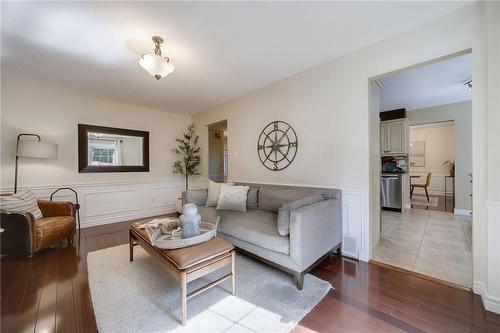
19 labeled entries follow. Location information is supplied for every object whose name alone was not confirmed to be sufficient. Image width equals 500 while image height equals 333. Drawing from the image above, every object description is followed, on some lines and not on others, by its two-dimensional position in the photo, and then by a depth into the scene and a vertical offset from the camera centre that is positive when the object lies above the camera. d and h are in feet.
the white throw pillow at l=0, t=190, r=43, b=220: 7.93 -1.47
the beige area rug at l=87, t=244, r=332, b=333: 4.65 -3.69
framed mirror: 12.57 +1.20
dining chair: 19.40 -2.00
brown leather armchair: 7.76 -2.64
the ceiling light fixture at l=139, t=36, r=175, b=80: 6.86 +3.64
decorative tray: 5.34 -2.07
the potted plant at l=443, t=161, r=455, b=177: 21.58 +0.02
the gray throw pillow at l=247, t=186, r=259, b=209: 10.03 -1.72
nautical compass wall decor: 10.32 +1.11
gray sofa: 5.95 -2.21
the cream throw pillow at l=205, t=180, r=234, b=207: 10.33 -1.51
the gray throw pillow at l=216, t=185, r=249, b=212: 9.44 -1.55
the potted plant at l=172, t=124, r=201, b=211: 16.69 +0.98
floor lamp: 9.66 +0.92
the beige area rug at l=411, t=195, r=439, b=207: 18.05 -3.58
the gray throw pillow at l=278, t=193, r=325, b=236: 6.16 -1.62
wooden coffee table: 4.74 -2.45
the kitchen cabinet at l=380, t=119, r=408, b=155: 16.30 +2.36
